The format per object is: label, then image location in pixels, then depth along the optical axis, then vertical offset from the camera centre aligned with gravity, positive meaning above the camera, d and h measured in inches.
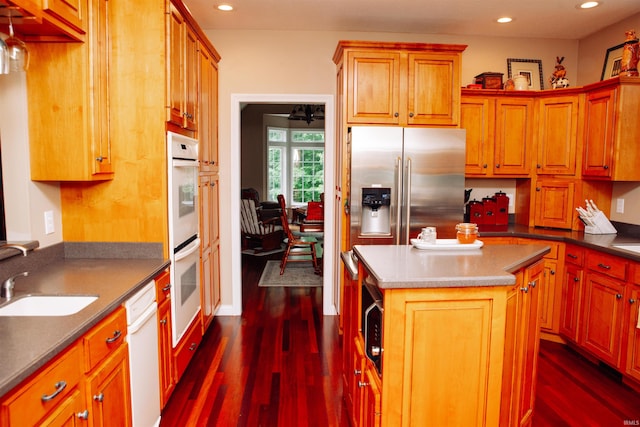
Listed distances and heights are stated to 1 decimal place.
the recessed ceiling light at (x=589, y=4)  132.7 +53.0
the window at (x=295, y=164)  402.9 +10.1
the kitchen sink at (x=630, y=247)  119.6 -18.6
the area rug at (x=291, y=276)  214.8 -51.8
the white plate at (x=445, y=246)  93.5 -14.5
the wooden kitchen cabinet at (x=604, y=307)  117.6 -35.4
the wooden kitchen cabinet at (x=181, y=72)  103.0 +25.7
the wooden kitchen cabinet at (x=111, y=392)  65.1 -34.6
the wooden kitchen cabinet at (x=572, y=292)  133.6 -34.7
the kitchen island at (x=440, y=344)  69.8 -26.7
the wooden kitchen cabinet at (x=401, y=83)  143.0 +30.6
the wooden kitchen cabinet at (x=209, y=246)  139.9 -24.6
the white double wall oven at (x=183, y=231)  105.7 -15.0
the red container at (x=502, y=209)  167.2 -11.6
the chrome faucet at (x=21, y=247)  73.6 -12.9
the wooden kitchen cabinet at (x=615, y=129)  133.1 +15.7
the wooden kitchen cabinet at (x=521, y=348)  81.4 -32.8
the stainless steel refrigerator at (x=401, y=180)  140.2 -1.0
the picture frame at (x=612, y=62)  147.7 +40.0
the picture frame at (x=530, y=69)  169.9 +41.8
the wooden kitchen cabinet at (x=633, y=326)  111.7 -37.2
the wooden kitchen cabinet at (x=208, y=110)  136.4 +20.9
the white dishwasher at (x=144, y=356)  80.4 -35.4
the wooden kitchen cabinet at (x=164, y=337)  96.7 -36.5
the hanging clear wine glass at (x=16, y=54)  65.7 +17.5
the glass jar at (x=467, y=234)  96.6 -12.3
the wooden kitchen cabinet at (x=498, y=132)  159.2 +16.5
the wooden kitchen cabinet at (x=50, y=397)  47.2 -26.4
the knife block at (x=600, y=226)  143.6 -15.0
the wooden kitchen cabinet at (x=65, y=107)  87.0 +12.8
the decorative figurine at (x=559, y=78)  157.0 +36.2
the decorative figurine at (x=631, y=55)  134.5 +38.0
